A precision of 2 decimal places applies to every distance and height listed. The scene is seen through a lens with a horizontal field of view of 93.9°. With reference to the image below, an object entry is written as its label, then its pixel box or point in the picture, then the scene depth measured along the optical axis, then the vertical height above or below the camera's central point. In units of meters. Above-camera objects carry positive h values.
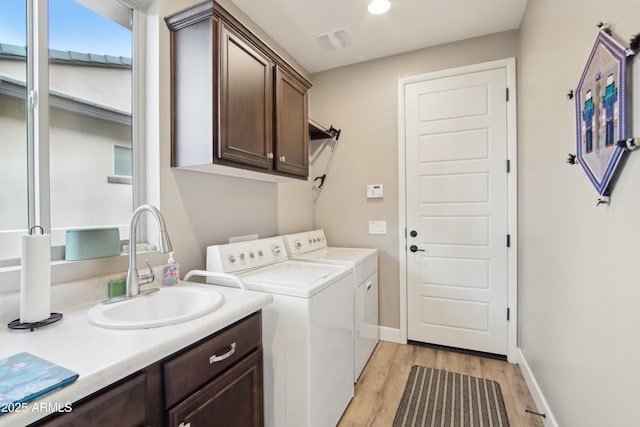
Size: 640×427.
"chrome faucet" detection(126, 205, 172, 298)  1.22 -0.22
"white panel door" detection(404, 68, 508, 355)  2.39 +0.00
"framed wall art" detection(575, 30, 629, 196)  0.93 +0.34
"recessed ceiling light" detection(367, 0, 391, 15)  2.01 +1.40
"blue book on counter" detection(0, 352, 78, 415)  0.58 -0.36
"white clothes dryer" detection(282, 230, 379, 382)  2.10 -0.48
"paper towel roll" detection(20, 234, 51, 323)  0.96 -0.22
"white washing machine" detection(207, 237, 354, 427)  1.38 -0.63
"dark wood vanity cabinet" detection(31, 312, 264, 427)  0.71 -0.53
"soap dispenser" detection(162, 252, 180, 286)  1.46 -0.31
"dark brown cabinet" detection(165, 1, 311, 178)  1.47 +0.64
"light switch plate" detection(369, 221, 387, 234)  2.77 -0.16
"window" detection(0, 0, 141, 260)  1.14 +0.41
